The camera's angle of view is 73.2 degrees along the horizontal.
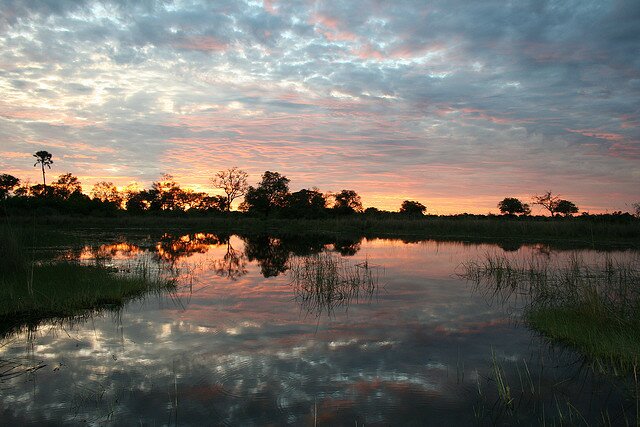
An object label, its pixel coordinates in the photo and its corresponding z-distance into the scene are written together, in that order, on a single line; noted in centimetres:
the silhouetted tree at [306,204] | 7244
